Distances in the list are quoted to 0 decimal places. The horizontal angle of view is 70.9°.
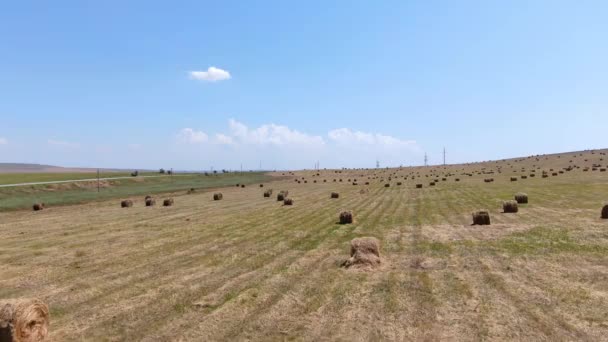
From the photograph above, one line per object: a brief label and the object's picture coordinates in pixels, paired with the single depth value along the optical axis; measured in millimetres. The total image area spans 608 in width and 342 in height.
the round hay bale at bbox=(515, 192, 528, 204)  32156
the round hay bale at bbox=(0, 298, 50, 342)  9164
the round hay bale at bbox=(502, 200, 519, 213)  27798
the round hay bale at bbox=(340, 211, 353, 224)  26484
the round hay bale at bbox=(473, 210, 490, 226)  23594
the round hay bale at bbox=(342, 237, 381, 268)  15672
